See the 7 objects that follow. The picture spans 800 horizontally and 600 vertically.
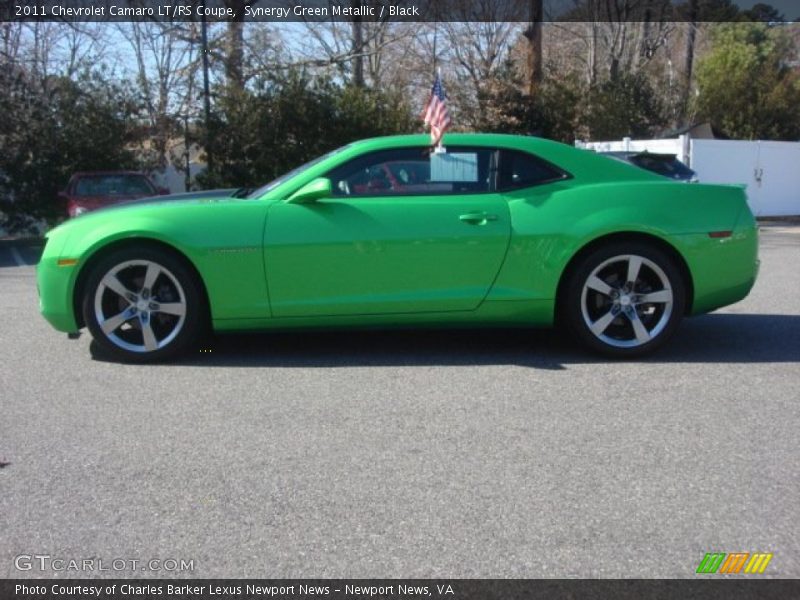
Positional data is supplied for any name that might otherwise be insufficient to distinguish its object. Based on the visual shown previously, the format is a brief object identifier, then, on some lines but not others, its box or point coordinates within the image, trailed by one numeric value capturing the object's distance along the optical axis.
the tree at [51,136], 17.55
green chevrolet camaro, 5.29
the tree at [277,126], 18.88
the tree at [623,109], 24.64
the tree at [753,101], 26.62
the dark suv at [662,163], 15.96
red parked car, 14.45
